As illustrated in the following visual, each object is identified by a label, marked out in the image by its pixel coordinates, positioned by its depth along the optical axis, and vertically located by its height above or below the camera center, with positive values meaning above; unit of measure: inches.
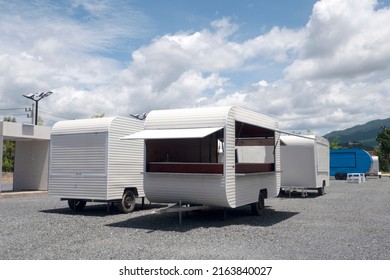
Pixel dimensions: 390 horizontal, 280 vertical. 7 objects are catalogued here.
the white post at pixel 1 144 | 697.7 +53.6
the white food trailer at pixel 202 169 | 371.6 +7.5
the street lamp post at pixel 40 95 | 1023.9 +206.3
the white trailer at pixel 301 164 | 684.1 +22.0
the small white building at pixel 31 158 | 761.9 +34.8
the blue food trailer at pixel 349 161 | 1183.6 +47.6
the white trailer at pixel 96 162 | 456.1 +15.9
